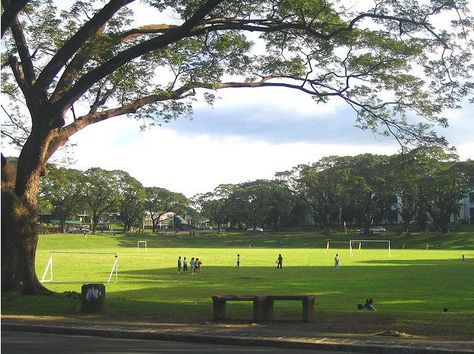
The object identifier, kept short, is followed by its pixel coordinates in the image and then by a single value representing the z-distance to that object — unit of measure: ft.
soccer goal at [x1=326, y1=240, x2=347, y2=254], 314.51
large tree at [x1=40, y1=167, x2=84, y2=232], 363.76
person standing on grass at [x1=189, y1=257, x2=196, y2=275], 120.84
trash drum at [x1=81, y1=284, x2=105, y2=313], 51.29
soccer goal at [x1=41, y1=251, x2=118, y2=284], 106.36
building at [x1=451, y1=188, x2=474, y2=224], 422.82
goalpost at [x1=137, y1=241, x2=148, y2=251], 313.34
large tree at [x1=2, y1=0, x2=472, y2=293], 56.05
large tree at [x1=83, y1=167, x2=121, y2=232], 383.04
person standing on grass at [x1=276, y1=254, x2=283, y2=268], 133.51
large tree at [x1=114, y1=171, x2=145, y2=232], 404.36
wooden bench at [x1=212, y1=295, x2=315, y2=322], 45.83
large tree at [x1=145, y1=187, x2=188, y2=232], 449.48
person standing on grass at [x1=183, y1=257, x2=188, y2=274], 123.20
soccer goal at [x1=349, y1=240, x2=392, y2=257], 294.25
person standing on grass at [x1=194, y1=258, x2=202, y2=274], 121.27
